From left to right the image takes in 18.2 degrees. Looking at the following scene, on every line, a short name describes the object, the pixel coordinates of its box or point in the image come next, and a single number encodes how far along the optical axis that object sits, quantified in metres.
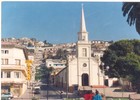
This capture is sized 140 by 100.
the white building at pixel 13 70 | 31.27
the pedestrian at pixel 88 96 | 13.62
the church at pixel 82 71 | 46.72
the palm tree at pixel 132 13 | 19.44
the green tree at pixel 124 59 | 32.75
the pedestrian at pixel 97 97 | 12.65
